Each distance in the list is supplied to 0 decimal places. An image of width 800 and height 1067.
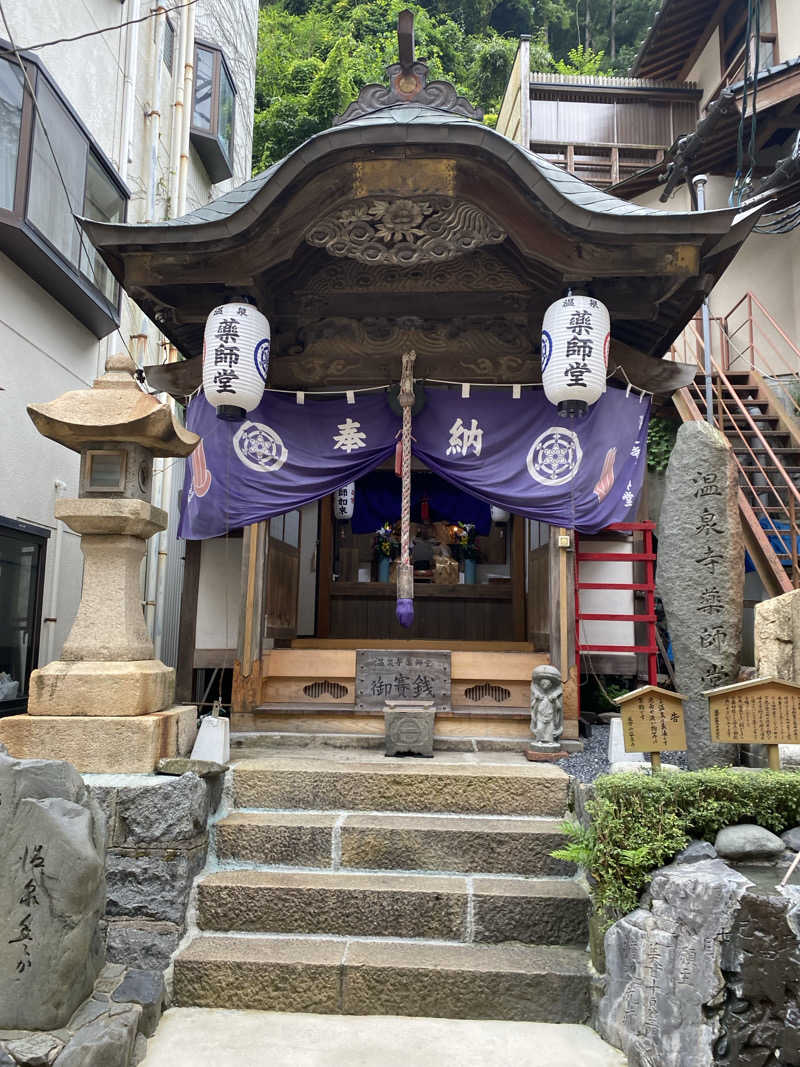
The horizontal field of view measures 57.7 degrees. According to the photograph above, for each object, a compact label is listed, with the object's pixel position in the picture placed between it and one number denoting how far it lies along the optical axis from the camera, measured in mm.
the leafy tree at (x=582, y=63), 26844
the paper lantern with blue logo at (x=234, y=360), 7016
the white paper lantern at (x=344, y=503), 12031
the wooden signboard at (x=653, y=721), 4684
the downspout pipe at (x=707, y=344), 10047
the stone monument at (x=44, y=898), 3783
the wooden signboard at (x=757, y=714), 4516
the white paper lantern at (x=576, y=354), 6750
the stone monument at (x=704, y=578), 5812
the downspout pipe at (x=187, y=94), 12180
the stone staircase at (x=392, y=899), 4465
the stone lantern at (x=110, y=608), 5375
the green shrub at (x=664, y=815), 4230
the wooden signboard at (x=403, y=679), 8055
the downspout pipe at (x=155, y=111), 11219
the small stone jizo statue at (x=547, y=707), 7070
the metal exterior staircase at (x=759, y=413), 10125
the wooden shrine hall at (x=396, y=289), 6617
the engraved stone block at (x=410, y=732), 6855
